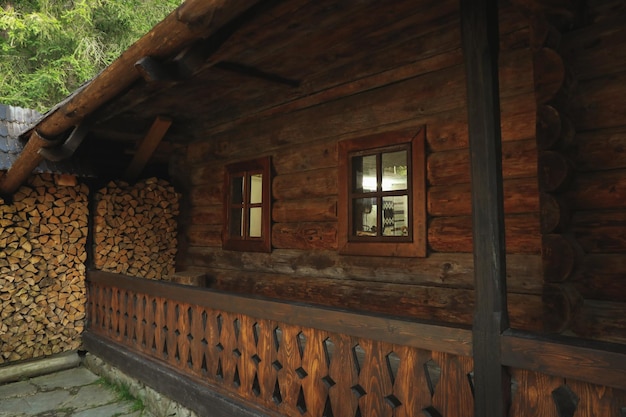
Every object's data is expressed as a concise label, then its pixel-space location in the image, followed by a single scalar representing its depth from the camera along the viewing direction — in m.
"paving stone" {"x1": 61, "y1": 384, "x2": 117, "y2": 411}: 4.31
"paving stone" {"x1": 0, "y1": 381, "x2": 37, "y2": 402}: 4.57
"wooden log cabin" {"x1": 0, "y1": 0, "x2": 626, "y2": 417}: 2.01
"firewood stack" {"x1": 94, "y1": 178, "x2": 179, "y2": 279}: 5.90
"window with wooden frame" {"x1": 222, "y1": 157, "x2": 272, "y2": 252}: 5.28
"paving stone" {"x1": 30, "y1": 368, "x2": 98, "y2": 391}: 4.88
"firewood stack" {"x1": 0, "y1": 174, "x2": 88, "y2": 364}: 5.12
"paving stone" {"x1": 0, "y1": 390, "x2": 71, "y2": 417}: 4.16
